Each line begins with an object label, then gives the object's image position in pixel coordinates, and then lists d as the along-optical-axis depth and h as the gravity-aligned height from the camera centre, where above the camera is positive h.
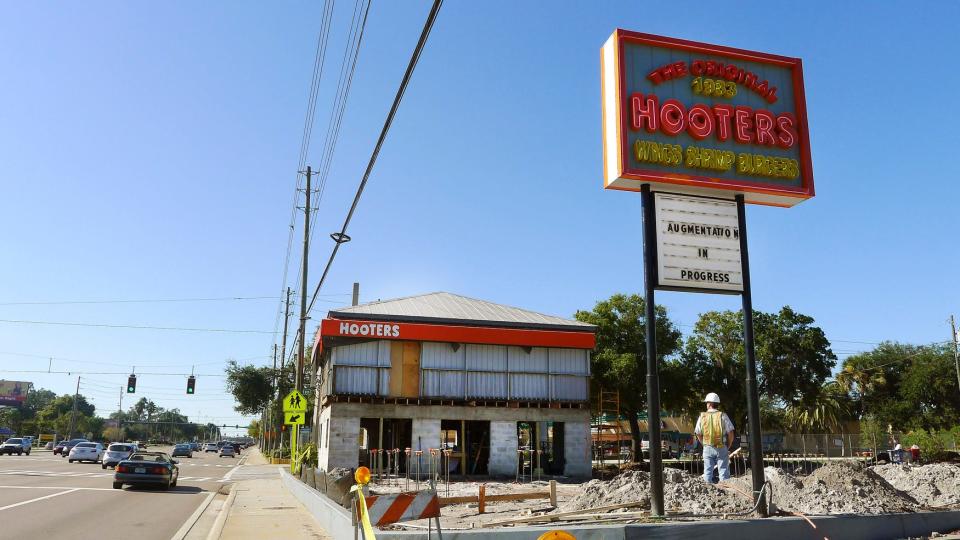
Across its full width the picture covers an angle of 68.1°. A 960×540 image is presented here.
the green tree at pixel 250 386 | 50.22 +2.99
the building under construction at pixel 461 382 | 28.91 +1.99
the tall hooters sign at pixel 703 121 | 10.72 +4.78
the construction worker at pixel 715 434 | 11.50 -0.03
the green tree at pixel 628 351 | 39.94 +4.67
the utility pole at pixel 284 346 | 55.16 +6.37
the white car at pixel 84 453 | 40.22 -1.42
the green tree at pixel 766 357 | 46.38 +4.84
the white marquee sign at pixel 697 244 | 10.48 +2.77
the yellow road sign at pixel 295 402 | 25.12 +0.93
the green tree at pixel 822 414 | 59.97 +1.63
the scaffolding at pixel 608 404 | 40.12 +1.56
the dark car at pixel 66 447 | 54.34 -1.52
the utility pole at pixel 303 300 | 30.98 +5.68
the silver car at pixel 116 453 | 34.06 -1.21
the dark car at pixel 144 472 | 21.09 -1.31
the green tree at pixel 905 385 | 59.91 +4.21
